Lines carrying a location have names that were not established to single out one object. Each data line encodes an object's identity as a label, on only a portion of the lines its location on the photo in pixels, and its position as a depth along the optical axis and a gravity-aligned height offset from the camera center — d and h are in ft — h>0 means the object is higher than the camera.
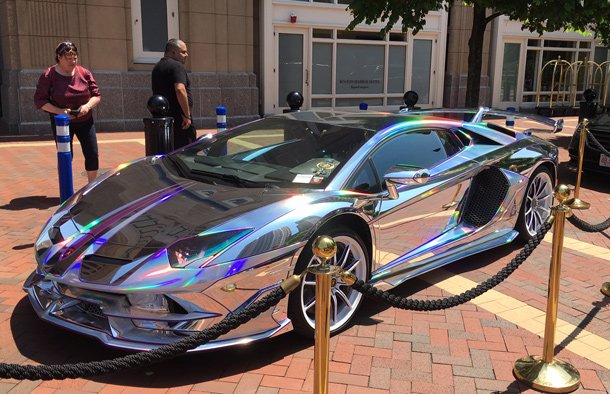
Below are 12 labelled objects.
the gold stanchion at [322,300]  7.54 -2.87
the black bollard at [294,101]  22.18 -0.95
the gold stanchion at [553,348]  10.18 -4.76
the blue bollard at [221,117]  23.15 -1.68
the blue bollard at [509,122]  22.06 -1.72
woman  20.39 -0.71
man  20.52 -0.43
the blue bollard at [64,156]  18.84 -2.69
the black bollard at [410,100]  21.31 -0.82
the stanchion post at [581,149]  23.43 -2.83
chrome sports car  9.66 -2.82
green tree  26.13 +3.07
